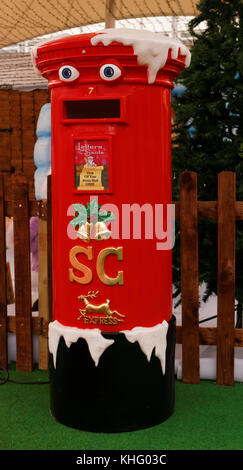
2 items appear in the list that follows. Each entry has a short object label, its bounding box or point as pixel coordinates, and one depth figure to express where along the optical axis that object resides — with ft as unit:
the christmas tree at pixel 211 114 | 12.67
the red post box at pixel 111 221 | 9.06
